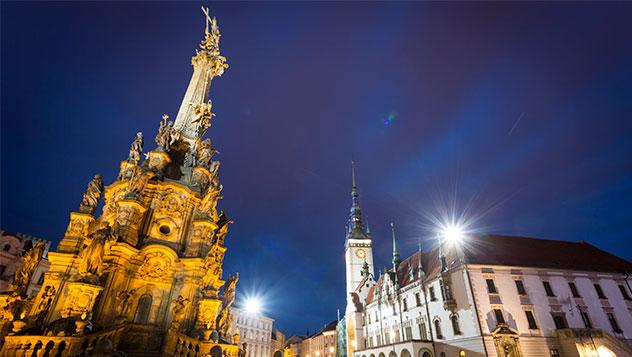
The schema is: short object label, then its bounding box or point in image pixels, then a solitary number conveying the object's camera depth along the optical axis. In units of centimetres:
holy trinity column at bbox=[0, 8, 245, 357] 1016
